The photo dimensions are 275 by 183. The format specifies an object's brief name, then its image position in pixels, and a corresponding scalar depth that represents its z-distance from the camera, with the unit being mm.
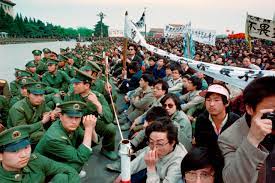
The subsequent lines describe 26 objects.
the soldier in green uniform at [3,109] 3562
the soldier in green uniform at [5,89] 4100
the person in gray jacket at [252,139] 844
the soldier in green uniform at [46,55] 6324
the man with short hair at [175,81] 4202
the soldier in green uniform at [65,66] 5636
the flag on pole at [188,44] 6037
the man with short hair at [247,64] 4521
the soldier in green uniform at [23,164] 1648
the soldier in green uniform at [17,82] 4238
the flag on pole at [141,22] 6863
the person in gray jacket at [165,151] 1753
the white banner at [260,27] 3769
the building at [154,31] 52943
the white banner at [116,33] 9603
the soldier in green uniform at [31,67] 5112
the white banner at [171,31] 8606
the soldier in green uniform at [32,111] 2723
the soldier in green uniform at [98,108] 3026
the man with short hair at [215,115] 1931
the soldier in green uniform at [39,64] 5921
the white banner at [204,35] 6596
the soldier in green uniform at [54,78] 4976
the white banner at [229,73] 1917
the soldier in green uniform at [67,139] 2158
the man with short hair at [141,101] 3867
